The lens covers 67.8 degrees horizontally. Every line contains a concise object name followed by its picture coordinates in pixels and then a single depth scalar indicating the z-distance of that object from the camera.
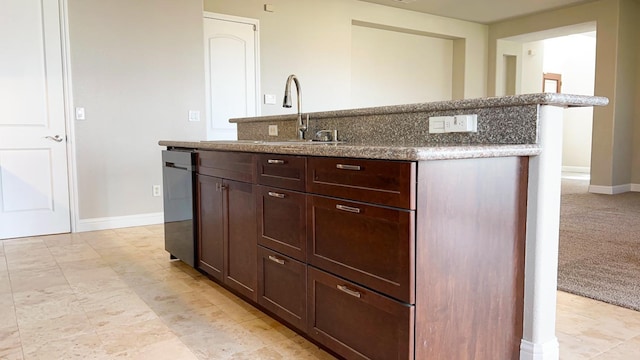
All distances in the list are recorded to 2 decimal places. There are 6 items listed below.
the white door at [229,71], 5.24
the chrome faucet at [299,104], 2.79
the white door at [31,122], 3.99
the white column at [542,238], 1.70
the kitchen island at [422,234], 1.45
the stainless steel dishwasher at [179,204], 3.01
